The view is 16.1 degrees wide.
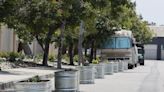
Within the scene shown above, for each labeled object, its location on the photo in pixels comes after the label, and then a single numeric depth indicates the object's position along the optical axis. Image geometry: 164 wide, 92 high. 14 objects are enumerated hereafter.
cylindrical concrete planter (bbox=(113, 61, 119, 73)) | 41.81
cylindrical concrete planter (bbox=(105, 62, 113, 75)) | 37.50
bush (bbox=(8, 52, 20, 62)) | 40.22
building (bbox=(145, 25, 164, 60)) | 135.00
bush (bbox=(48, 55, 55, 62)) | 54.19
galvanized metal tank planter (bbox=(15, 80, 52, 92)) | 12.59
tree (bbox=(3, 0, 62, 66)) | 28.69
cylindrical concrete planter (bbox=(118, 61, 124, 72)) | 45.00
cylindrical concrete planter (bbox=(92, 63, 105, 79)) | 31.19
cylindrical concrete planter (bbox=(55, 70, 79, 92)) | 18.66
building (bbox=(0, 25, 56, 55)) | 55.97
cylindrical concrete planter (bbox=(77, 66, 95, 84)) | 25.44
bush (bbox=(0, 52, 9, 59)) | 44.40
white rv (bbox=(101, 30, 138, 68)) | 51.30
